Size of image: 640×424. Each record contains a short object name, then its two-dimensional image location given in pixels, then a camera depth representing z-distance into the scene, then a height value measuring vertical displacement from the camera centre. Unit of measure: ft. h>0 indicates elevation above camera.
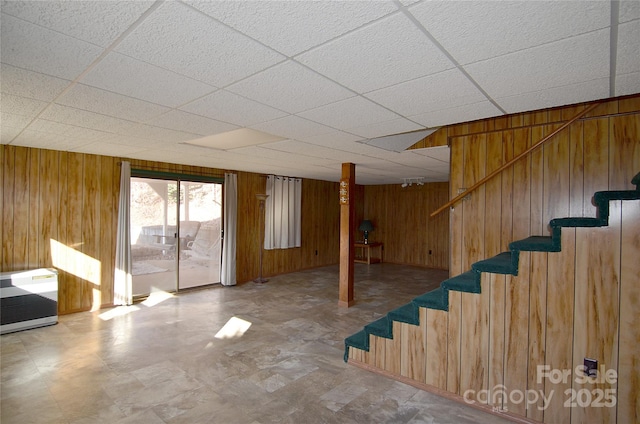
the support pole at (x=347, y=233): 17.20 -1.05
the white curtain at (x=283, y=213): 24.85 +0.01
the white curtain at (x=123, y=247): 16.76 -1.86
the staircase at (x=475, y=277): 7.41 -1.86
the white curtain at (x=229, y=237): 21.38 -1.64
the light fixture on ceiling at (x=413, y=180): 25.54 +2.82
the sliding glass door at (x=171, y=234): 19.69 -1.83
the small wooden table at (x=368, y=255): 30.22 -4.07
